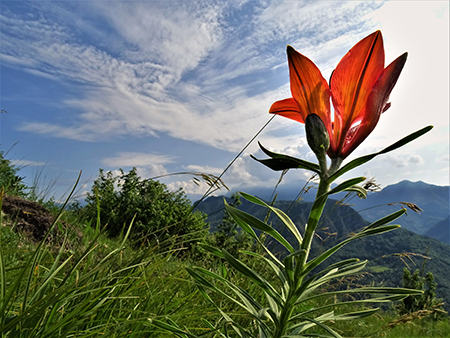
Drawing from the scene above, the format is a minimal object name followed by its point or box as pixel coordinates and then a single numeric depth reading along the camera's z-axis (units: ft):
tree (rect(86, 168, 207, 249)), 24.44
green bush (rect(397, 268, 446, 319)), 21.63
